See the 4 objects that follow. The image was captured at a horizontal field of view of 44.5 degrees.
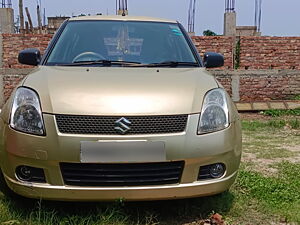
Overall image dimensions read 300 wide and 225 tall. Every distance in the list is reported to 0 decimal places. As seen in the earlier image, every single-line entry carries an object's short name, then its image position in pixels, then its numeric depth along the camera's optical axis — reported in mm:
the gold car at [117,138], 2160
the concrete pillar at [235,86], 9151
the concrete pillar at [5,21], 9375
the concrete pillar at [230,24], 9828
